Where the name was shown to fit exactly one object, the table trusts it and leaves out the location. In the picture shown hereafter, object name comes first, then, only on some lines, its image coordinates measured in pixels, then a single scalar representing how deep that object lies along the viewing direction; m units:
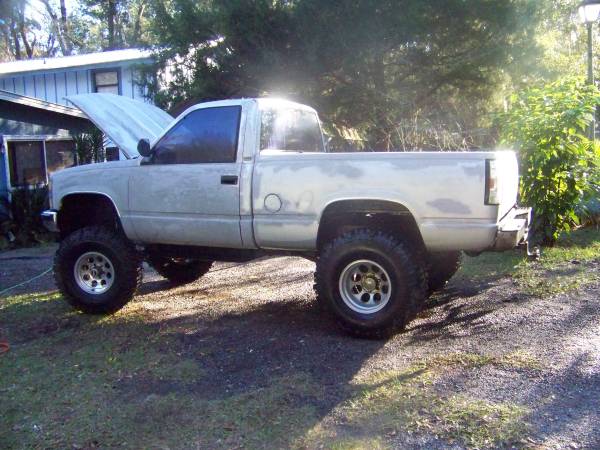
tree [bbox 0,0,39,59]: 33.72
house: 12.87
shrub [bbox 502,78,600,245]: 8.21
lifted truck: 5.16
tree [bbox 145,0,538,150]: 11.03
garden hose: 8.11
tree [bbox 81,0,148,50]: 35.50
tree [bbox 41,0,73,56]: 38.97
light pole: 10.45
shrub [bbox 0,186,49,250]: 12.25
